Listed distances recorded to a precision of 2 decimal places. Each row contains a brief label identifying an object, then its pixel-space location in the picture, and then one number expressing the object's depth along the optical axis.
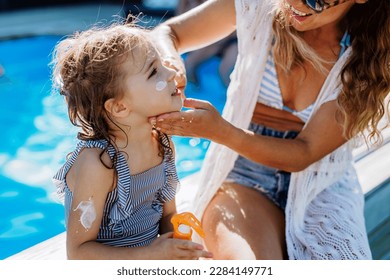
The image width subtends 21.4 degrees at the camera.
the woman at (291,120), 2.21
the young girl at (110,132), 1.89
